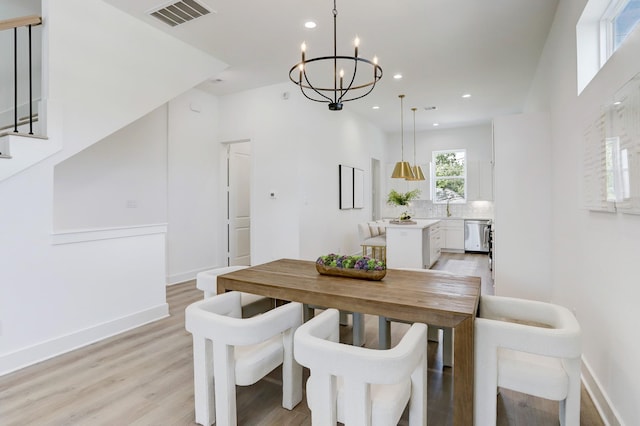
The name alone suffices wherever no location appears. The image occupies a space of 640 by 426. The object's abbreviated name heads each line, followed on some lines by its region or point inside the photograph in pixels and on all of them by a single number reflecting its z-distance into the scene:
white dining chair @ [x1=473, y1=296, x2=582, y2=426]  1.48
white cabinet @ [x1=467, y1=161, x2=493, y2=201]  8.02
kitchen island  5.29
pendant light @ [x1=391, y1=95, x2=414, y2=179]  6.07
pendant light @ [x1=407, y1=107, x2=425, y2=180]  6.73
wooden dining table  1.61
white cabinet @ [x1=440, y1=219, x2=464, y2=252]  8.11
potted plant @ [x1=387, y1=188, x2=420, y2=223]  6.59
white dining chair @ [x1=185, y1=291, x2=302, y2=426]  1.68
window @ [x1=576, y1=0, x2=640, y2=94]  2.05
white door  5.90
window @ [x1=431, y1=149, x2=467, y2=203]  8.55
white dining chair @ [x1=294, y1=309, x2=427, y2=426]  1.29
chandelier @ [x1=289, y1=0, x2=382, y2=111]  4.41
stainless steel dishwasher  7.70
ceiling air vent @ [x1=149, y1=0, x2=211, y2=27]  3.12
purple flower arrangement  2.22
